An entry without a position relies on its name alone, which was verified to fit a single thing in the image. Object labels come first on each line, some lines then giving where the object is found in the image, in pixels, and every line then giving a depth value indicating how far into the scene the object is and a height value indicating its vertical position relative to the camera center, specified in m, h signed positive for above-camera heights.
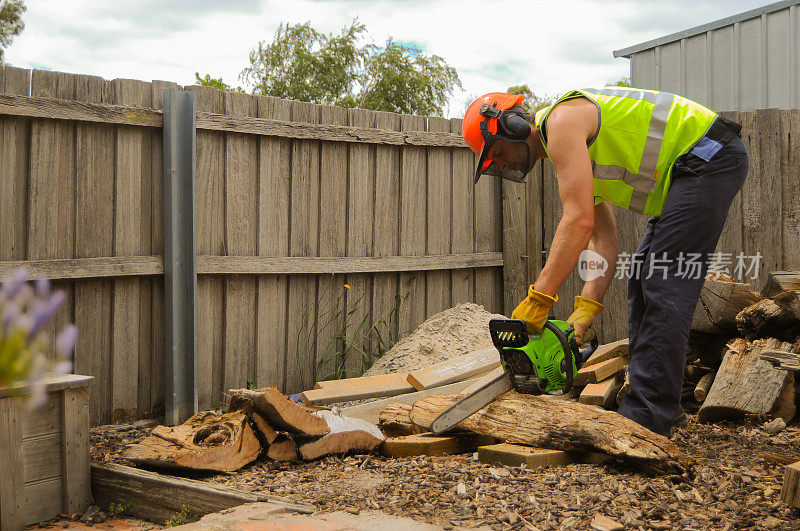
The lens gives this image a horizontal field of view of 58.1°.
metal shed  8.45 +2.75
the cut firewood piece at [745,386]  4.37 -0.68
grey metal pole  5.06 +0.14
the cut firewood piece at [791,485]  2.52 -0.74
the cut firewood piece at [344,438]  3.88 -0.89
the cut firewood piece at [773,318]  4.57 -0.27
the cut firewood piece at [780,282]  4.71 -0.04
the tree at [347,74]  21.44 +6.15
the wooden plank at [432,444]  3.86 -0.92
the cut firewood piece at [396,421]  4.22 -0.87
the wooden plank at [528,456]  3.40 -0.87
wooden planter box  3.23 -0.86
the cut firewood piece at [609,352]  5.07 -0.55
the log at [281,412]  3.75 -0.72
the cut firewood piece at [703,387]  4.79 -0.75
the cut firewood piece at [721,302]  4.87 -0.18
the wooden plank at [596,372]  4.72 -0.64
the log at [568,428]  3.23 -0.75
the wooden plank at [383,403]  4.81 -0.87
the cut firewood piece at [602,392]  4.45 -0.73
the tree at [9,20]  15.39 +5.95
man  3.63 +0.56
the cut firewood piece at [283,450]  3.90 -0.95
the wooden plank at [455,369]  5.16 -0.70
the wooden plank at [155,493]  3.17 -1.03
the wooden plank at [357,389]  4.92 -0.80
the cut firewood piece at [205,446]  3.63 -0.89
